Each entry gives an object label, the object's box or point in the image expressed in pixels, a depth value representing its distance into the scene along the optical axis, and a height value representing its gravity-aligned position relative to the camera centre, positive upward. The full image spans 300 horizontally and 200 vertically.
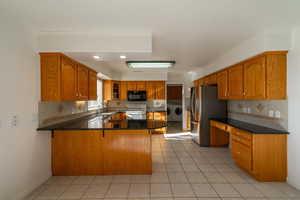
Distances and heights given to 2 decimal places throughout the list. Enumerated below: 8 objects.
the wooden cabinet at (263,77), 2.55 +0.38
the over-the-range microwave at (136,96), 6.09 +0.12
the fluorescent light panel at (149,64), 3.70 +0.86
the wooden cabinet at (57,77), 2.58 +0.37
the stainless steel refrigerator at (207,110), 4.38 -0.32
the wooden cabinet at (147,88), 6.22 +0.44
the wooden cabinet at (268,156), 2.54 -0.94
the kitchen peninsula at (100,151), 2.79 -0.94
